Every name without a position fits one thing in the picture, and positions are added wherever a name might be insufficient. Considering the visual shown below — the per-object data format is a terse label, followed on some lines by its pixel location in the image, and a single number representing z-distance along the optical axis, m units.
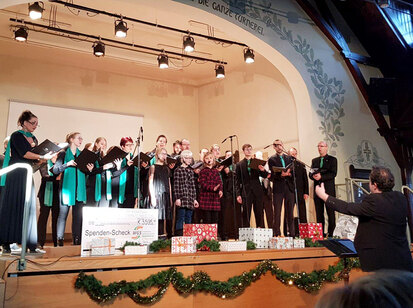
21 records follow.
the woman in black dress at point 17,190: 3.64
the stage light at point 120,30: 6.23
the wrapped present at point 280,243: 4.26
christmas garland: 3.00
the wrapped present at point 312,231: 4.85
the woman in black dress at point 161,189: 5.27
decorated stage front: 2.80
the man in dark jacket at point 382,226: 2.64
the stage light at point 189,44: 6.89
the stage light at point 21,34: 6.43
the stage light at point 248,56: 7.47
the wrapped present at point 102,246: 3.35
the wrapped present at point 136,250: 3.39
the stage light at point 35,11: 5.57
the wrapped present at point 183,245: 3.70
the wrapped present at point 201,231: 4.11
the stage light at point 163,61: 7.56
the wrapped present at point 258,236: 4.31
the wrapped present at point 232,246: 3.89
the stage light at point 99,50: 6.86
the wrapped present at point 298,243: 4.41
